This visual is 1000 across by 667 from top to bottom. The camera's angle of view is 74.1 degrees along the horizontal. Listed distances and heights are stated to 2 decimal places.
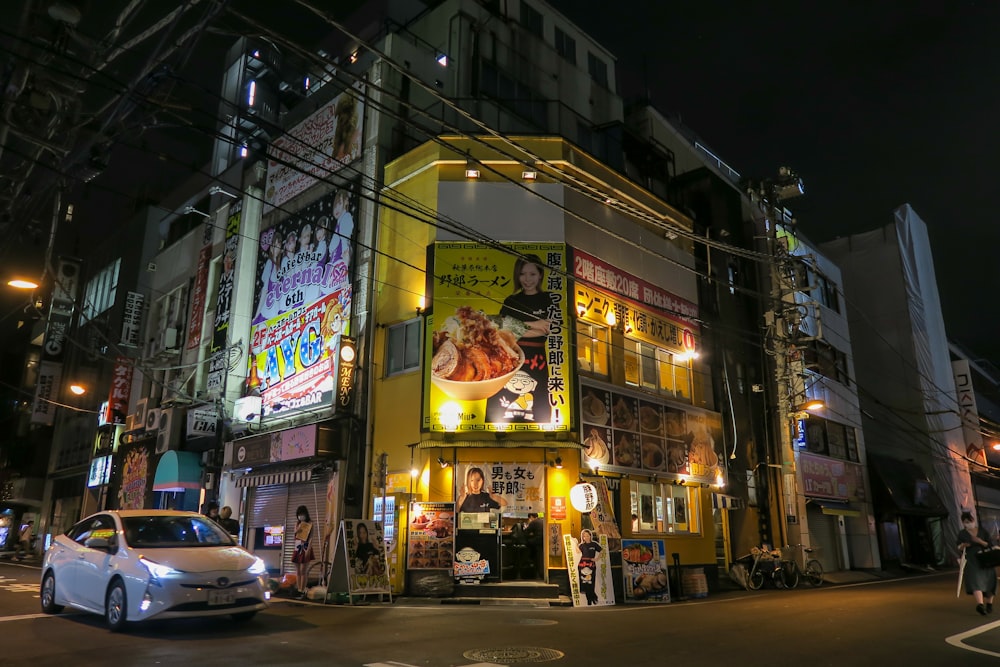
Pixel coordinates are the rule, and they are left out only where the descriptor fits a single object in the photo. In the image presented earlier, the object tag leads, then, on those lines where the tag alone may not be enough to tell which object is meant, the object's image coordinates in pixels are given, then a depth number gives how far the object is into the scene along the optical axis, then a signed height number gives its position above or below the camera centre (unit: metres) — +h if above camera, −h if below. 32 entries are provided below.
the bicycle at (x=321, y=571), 15.26 -1.23
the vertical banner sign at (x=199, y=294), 24.74 +8.16
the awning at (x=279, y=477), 17.58 +1.08
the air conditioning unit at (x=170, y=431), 23.06 +2.89
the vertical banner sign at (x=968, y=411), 33.62 +5.49
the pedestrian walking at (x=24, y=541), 32.00 -1.26
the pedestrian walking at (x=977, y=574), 11.19 -0.86
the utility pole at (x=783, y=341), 20.12 +5.45
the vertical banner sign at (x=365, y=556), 13.34 -0.75
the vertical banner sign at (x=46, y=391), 31.88 +5.82
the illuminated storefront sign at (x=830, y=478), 24.45 +1.63
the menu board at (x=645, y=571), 14.98 -1.13
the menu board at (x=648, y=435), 17.23 +2.34
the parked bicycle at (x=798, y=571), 19.47 -1.45
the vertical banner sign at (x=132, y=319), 28.55 +8.28
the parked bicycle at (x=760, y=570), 19.36 -1.39
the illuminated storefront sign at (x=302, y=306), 18.78 +6.19
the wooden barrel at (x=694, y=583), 16.48 -1.52
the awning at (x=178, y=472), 21.56 +1.43
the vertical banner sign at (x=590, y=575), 14.40 -1.16
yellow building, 15.73 +3.43
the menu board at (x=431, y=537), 15.06 -0.41
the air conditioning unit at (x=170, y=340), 26.27 +6.79
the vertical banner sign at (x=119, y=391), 27.69 +5.14
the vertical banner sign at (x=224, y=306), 22.55 +7.10
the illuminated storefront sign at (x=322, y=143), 20.11 +11.44
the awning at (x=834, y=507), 25.14 +0.53
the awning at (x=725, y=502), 20.69 +0.57
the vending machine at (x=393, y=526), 15.64 -0.18
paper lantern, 15.38 +0.50
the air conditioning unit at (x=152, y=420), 24.27 +3.46
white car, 8.39 -0.70
